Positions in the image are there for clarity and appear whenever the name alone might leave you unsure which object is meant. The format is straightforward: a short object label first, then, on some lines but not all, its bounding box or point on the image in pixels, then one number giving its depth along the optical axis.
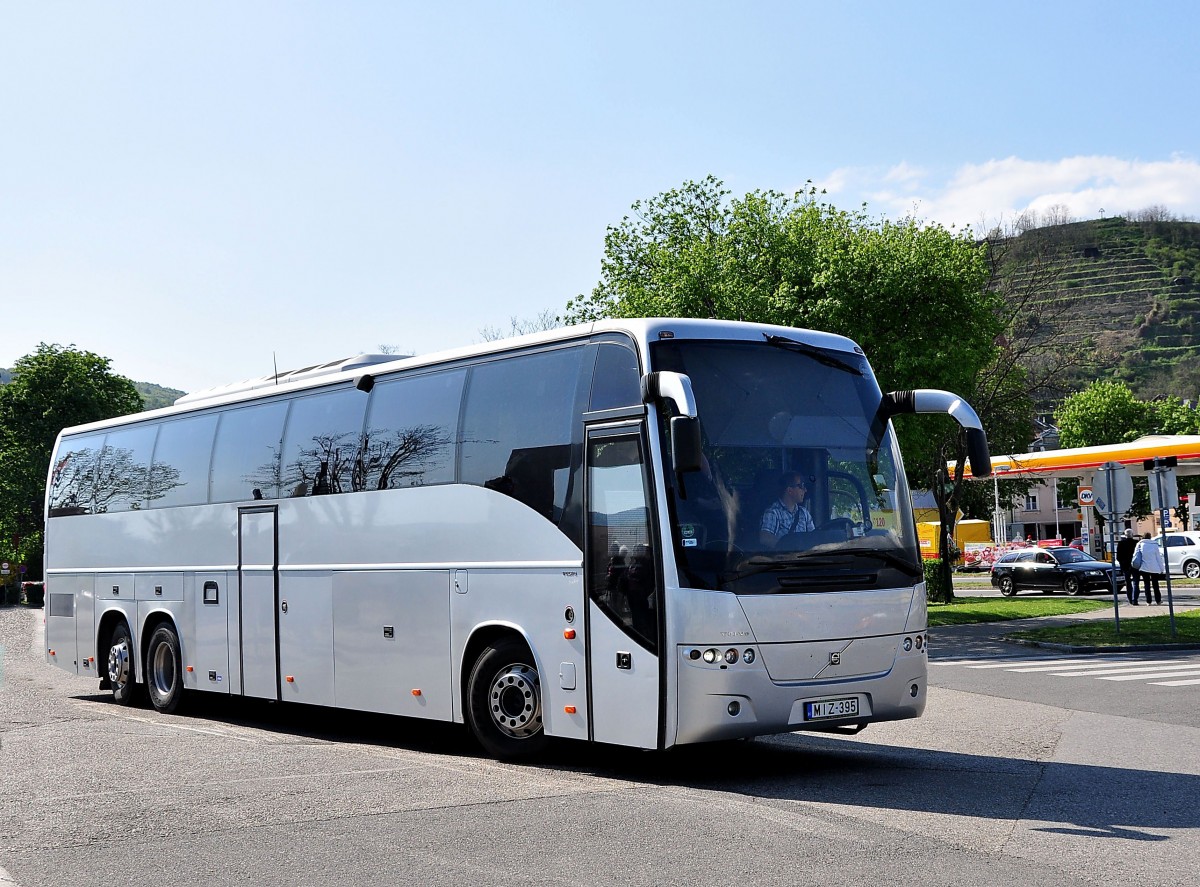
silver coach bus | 9.97
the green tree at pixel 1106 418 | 103.00
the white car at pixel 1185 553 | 52.28
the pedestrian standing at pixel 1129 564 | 37.72
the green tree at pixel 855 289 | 28.38
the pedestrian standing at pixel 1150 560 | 36.97
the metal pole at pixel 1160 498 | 25.16
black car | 43.28
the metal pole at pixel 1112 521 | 25.69
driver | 10.10
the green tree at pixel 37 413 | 70.12
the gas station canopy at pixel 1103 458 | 58.41
